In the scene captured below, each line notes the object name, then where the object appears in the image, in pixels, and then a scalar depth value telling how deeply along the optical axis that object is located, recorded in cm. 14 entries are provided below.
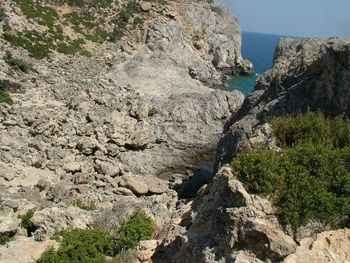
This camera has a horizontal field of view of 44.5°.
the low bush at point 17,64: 4081
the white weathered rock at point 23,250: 1395
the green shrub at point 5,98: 3300
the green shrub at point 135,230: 1477
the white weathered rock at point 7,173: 2325
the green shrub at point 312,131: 1430
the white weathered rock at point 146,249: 1308
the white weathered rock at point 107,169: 2641
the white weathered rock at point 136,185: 2480
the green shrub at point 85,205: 2127
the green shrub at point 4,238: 1633
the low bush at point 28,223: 1742
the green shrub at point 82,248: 1361
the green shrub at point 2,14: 4808
